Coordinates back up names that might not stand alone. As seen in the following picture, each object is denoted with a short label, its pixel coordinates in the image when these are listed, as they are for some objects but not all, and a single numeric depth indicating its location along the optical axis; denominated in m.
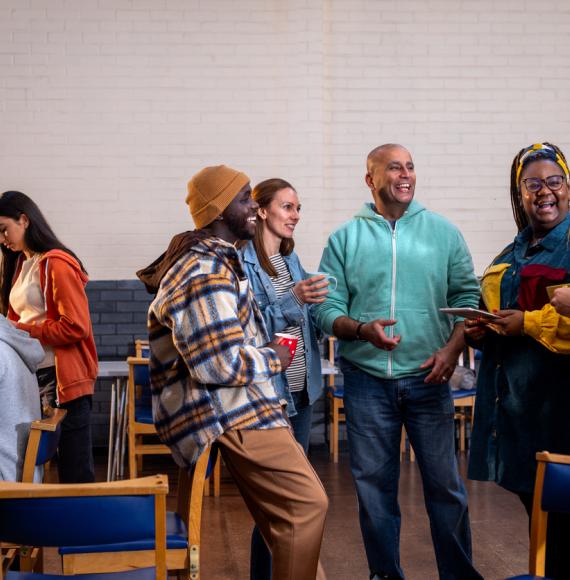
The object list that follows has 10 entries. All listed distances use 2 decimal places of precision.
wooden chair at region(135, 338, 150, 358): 6.25
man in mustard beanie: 2.21
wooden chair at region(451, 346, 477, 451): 6.21
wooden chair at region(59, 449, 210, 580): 2.25
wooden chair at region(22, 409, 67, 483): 2.59
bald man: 2.99
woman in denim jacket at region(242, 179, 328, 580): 2.95
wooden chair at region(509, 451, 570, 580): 2.07
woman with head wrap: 2.48
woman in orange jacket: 3.64
